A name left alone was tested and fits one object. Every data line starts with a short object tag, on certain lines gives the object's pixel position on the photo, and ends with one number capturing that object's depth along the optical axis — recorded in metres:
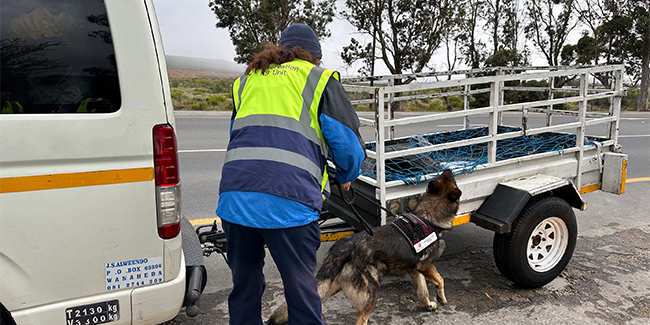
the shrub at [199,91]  31.36
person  2.29
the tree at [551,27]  31.08
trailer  3.49
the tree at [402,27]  26.20
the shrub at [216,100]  23.33
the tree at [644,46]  26.59
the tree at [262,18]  27.55
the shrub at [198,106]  20.94
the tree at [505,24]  31.77
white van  2.02
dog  3.07
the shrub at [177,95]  24.22
